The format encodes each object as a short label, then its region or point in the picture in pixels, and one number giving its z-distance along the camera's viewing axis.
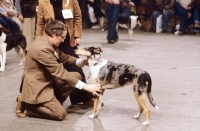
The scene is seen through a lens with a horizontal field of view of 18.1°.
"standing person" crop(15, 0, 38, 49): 12.95
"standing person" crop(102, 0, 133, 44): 15.15
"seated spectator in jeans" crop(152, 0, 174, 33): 19.72
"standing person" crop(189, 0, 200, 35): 18.80
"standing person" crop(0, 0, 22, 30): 13.02
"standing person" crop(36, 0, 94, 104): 7.38
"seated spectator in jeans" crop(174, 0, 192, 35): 19.06
